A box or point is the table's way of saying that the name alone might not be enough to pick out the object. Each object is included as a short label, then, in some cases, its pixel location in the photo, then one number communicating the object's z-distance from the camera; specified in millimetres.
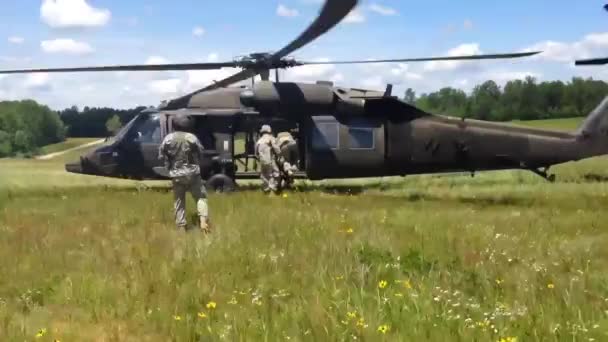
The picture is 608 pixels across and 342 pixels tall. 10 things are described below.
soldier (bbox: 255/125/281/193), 14422
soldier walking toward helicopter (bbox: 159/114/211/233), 9922
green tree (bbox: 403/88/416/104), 81625
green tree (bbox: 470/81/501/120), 68125
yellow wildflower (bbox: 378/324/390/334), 4305
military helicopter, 15336
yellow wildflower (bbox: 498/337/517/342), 4070
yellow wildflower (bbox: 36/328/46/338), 4645
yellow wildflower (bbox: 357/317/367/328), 4484
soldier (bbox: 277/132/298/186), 15039
